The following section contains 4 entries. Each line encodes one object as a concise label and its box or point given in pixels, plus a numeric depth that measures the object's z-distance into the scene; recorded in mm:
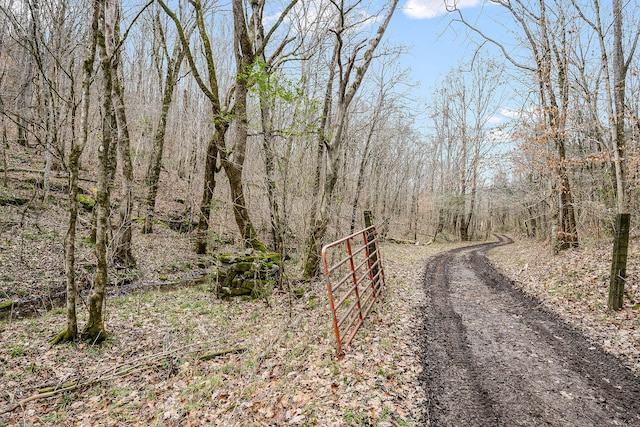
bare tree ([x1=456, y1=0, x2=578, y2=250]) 11391
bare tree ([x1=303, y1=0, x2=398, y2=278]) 9031
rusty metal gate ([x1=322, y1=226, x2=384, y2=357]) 4910
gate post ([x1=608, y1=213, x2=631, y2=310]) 6469
